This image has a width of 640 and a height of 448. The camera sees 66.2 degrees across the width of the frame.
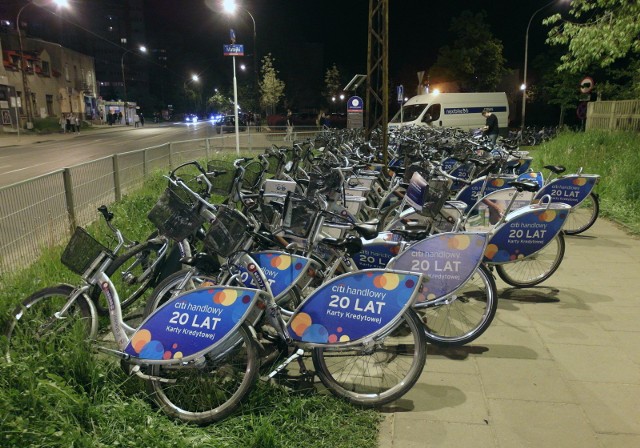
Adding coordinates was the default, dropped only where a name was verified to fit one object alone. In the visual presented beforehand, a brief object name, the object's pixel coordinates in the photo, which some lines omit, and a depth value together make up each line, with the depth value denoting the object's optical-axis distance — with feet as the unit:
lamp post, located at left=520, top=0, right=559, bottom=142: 79.93
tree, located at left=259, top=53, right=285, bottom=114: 101.30
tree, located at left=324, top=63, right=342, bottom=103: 139.95
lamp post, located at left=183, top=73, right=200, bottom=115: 255.50
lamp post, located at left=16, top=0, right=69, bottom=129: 101.86
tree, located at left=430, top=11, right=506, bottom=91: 117.70
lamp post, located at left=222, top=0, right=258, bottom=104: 45.28
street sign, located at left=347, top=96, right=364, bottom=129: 43.76
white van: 69.36
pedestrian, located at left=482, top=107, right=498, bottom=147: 43.46
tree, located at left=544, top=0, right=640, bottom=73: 28.91
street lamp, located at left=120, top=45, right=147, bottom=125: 182.29
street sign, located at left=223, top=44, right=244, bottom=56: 38.70
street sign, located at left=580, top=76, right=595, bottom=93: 44.39
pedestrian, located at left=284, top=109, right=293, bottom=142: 62.32
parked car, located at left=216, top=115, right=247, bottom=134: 90.79
